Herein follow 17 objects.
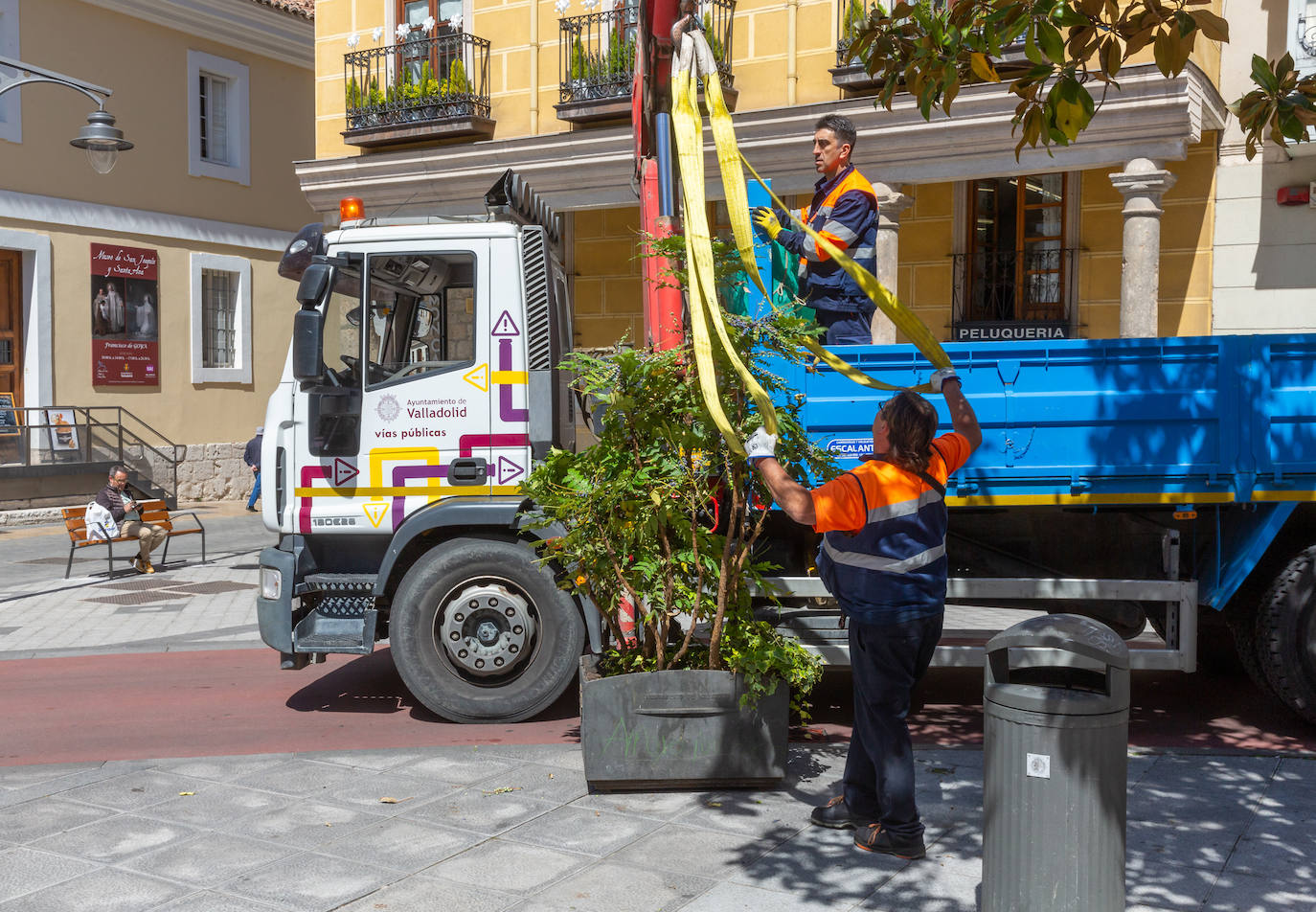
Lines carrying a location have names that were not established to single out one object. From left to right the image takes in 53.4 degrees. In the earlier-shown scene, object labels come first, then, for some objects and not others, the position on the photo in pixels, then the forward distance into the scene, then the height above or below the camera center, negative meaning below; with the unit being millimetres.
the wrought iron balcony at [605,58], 15344 +4500
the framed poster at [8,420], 18344 +124
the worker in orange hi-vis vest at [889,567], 4613 -483
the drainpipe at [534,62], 16547 +4653
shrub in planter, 5336 -326
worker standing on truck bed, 6387 +970
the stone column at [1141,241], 12789 +1891
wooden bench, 12758 -955
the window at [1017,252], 14844 +2074
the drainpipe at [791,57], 14930 +4278
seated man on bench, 13094 -928
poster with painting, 20578 +1801
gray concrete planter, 5410 -1239
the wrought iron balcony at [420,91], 16672 +4415
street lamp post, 11359 +2609
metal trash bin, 3725 -991
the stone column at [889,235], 13758 +2102
